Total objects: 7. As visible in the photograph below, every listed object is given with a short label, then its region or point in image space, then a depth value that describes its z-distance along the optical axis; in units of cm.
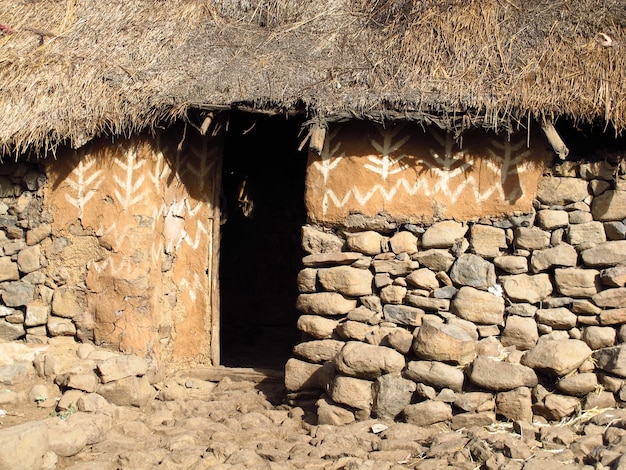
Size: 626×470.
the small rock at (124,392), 520
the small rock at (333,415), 486
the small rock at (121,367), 523
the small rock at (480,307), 498
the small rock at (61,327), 560
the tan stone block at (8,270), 569
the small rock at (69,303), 561
